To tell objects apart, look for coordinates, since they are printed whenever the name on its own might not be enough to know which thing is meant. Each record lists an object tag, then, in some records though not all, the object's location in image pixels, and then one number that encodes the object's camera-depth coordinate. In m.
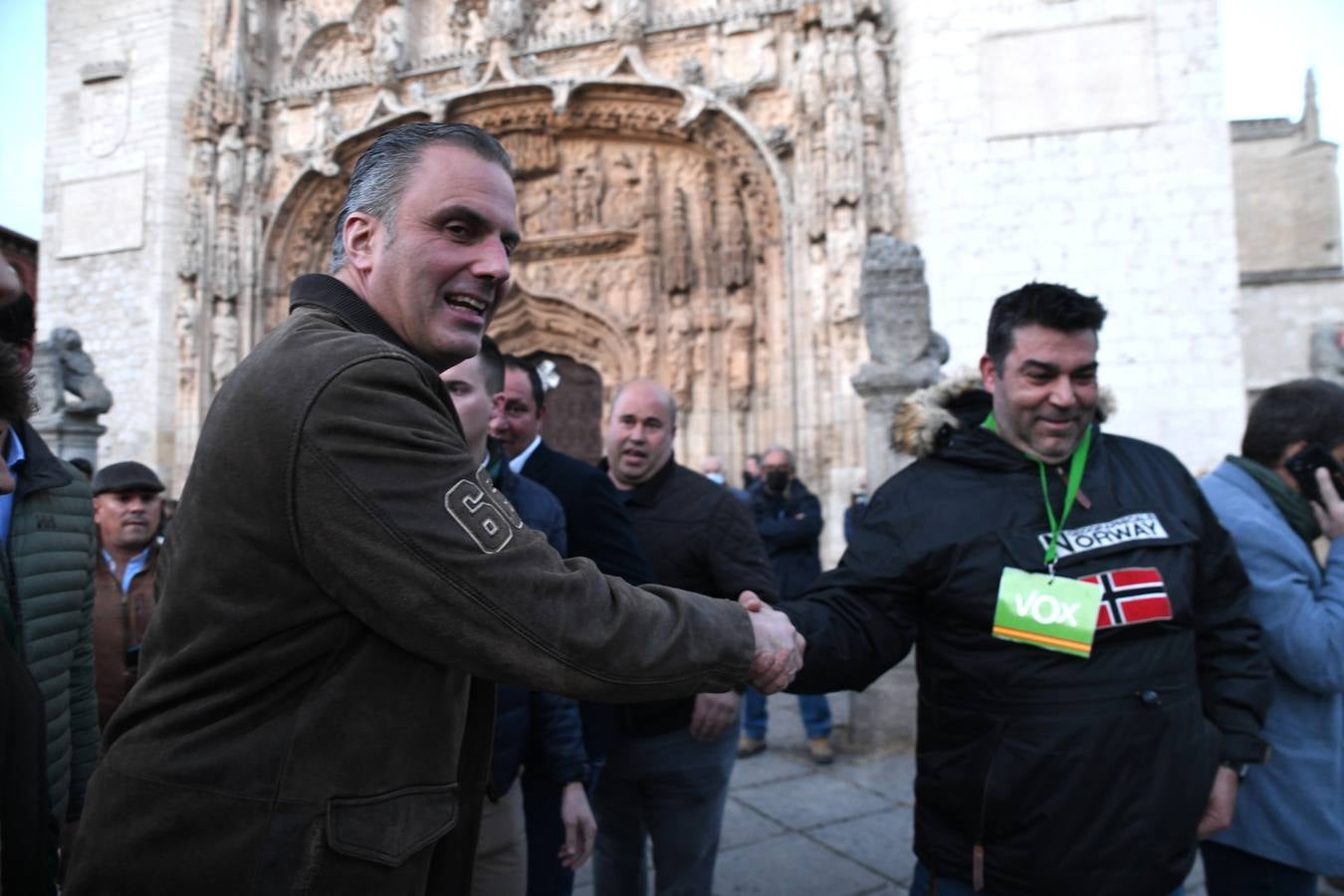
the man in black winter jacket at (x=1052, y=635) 1.68
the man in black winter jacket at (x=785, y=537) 5.05
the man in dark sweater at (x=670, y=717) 2.58
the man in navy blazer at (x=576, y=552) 2.46
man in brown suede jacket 0.96
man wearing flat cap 2.99
